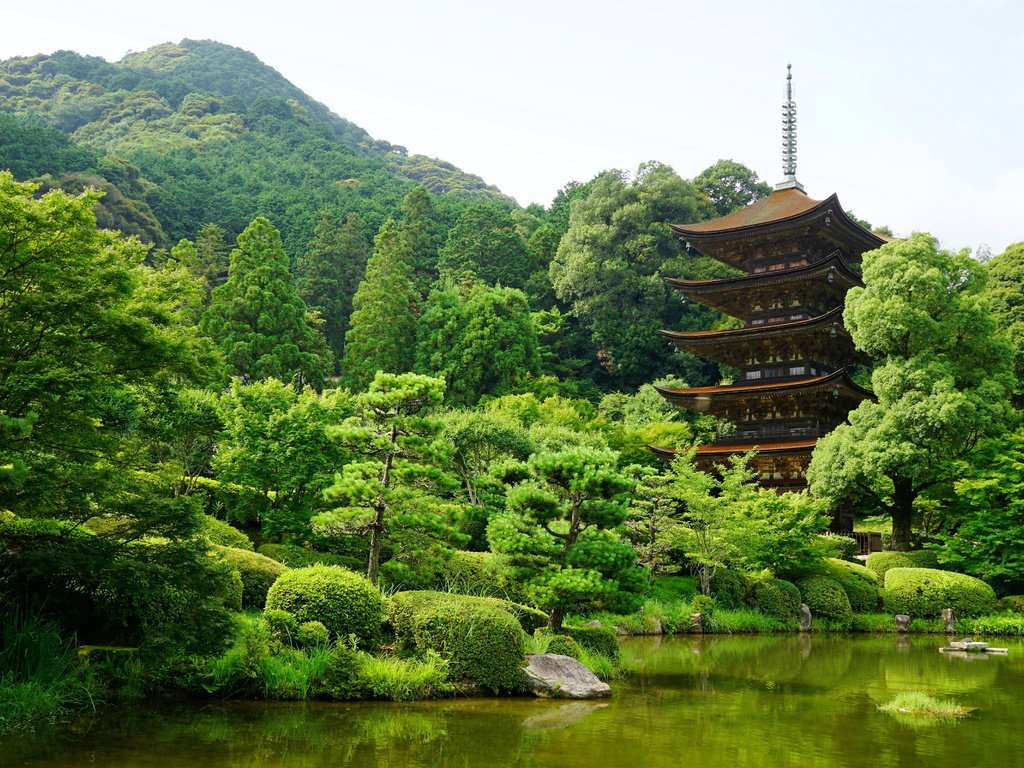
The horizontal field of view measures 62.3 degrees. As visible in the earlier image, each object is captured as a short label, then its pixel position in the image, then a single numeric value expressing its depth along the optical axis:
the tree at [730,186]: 48.06
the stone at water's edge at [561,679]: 10.54
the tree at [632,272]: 41.84
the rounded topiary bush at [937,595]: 21.20
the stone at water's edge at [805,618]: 20.83
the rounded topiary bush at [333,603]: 10.28
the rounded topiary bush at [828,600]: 21.03
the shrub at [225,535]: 13.84
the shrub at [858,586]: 21.83
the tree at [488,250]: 46.53
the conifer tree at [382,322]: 36.59
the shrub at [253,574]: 12.86
